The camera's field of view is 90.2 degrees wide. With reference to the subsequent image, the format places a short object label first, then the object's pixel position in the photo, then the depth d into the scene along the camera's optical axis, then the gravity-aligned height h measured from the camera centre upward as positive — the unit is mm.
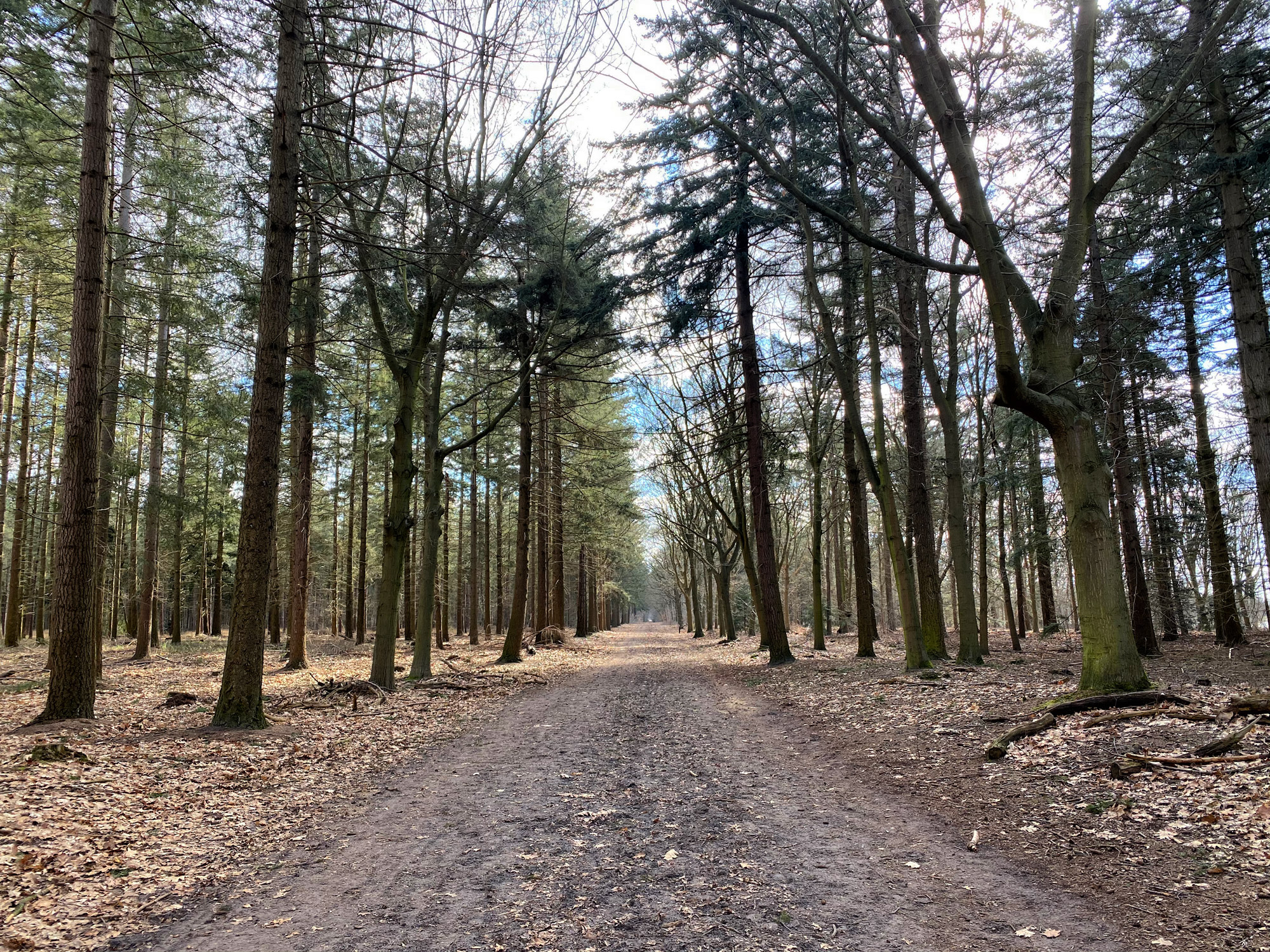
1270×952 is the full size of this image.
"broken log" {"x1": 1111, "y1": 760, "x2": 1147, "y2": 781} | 4582 -1559
